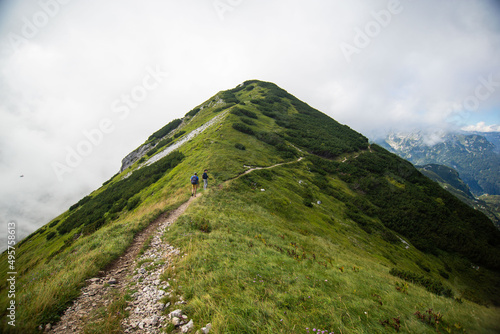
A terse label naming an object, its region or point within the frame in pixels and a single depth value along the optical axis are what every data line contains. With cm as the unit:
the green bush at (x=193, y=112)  8506
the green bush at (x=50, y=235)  3543
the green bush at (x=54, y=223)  4456
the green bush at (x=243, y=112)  5855
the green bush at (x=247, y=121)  5469
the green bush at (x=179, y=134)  6425
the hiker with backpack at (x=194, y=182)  2138
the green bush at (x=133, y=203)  2806
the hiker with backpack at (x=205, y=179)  2243
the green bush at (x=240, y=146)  3866
